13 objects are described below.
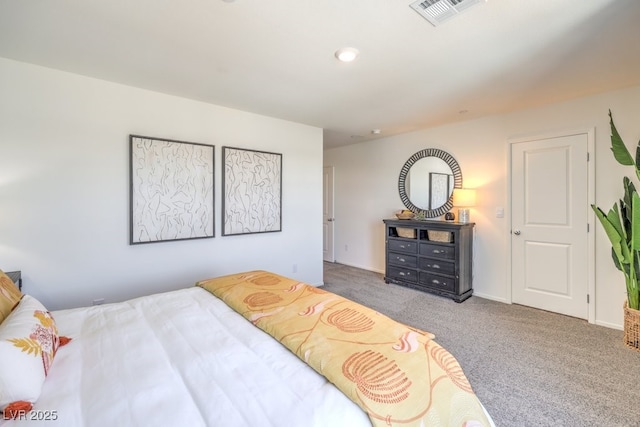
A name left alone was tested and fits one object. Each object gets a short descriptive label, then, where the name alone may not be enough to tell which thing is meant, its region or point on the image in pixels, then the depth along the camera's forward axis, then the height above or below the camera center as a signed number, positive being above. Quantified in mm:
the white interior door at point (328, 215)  6055 -58
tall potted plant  2426 -290
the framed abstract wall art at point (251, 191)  3367 +271
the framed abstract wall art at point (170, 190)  2766 +243
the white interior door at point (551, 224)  3121 -134
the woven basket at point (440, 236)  3766 -314
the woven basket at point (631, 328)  2459 -1016
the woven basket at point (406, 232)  4172 -295
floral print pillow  905 -503
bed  877 -598
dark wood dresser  3688 -606
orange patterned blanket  941 -577
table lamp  3820 +170
